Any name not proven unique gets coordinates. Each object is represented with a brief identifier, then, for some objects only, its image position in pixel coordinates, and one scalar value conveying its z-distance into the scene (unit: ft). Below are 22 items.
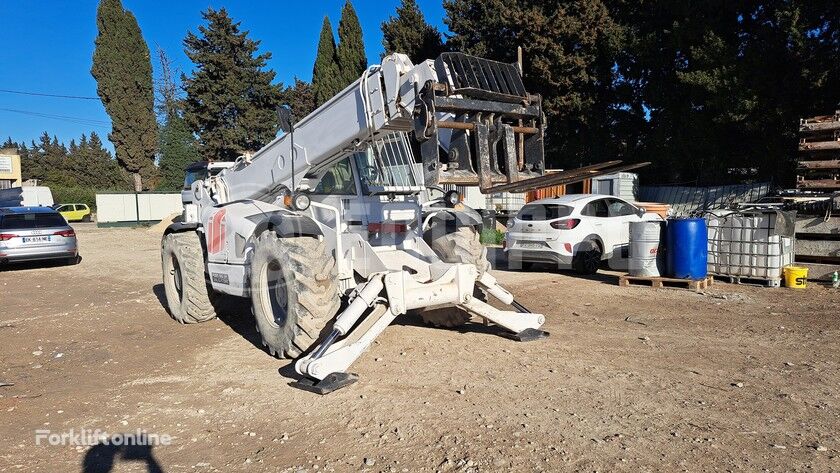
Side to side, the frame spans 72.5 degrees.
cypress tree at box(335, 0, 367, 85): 116.47
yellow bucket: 29.86
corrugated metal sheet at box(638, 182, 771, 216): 70.64
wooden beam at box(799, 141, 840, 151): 34.09
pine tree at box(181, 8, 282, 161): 124.98
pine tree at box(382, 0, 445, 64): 101.14
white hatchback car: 34.91
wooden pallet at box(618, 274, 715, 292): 29.60
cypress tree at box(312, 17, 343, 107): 116.26
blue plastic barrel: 29.94
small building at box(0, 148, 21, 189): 143.84
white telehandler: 15.49
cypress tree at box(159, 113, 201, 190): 139.64
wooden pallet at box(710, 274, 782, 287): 30.30
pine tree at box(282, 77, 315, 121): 128.36
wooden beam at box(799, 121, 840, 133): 34.14
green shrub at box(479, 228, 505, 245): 55.21
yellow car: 121.29
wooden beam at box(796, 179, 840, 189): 33.80
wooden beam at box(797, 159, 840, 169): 34.04
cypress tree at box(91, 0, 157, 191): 132.26
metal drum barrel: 31.30
